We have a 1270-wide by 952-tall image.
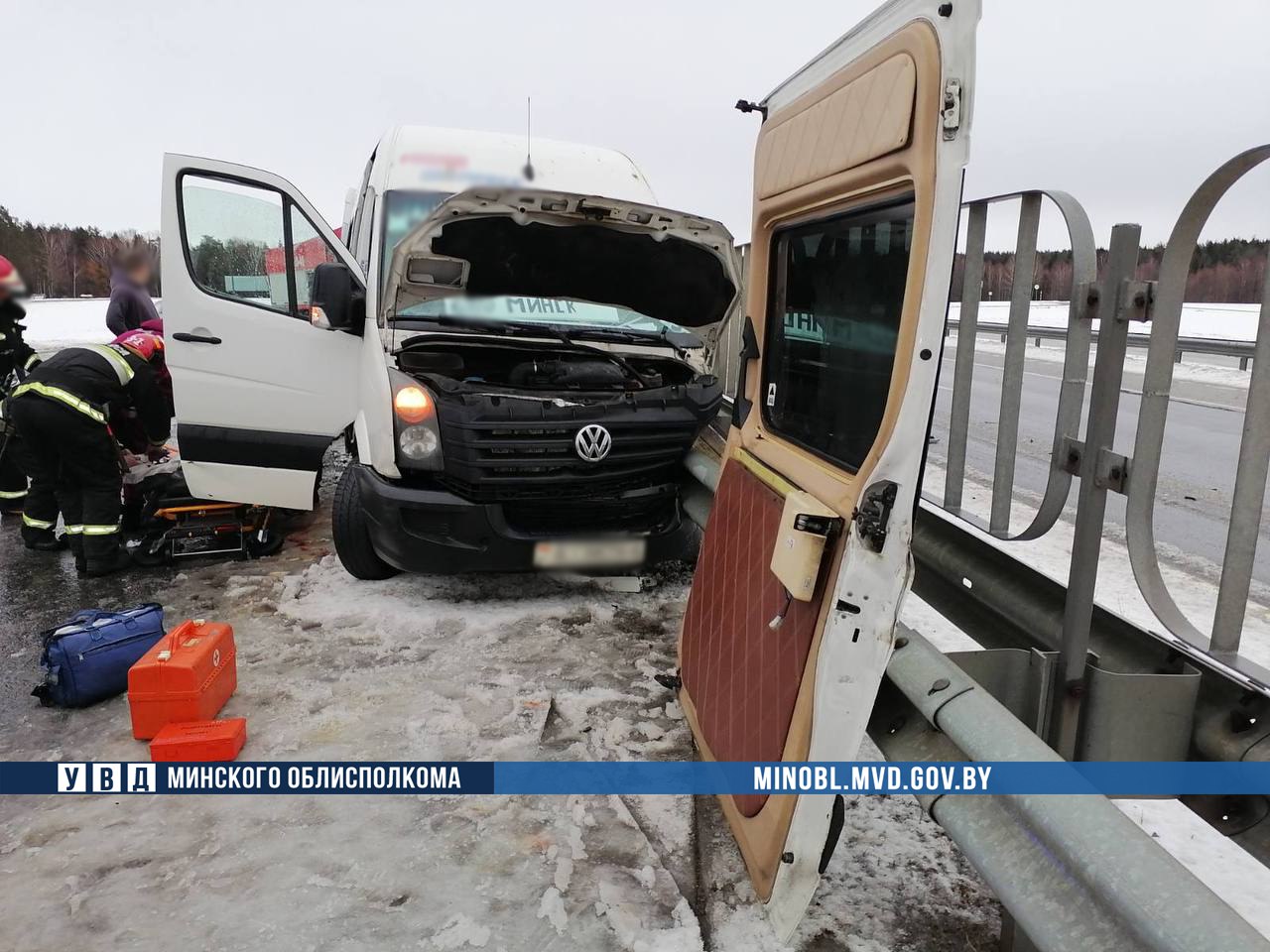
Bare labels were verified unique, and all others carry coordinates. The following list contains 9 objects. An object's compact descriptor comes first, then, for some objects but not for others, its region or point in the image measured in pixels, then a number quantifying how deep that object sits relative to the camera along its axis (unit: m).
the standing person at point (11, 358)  5.82
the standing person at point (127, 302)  6.69
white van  3.88
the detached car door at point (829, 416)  1.64
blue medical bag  3.18
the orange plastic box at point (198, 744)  2.79
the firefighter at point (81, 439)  4.54
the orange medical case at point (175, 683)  2.91
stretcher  4.86
